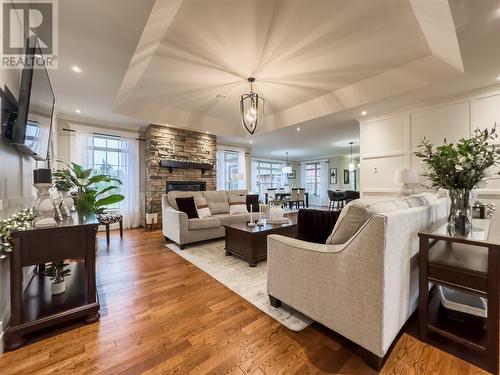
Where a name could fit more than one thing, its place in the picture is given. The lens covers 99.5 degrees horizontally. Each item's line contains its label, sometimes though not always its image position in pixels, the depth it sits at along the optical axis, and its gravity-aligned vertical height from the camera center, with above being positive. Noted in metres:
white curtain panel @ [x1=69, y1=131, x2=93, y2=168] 4.83 +0.87
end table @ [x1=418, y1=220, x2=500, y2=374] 1.21 -0.62
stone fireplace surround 5.41 +0.88
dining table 9.64 -0.47
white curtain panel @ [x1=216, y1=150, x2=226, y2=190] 7.52 +0.51
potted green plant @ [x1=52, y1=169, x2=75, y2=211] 2.31 +0.01
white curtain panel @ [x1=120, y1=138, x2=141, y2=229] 5.53 +0.04
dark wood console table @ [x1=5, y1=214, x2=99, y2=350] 1.45 -0.75
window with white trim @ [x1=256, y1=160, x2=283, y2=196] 10.98 +0.53
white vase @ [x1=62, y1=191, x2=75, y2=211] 2.28 -0.16
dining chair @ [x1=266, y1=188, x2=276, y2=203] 10.19 -0.30
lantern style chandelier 3.50 +1.19
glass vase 1.59 -0.21
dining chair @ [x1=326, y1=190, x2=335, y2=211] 7.59 -0.37
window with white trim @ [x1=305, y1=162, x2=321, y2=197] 11.78 +0.39
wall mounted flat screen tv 1.67 +0.67
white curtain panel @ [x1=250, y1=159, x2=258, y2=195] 10.63 +0.44
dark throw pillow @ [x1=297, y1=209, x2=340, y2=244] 2.17 -0.42
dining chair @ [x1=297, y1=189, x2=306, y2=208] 9.52 -0.51
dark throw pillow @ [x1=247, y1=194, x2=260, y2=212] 4.50 -0.34
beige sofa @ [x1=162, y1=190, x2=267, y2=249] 3.57 -0.63
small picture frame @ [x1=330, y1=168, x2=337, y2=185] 10.85 +0.45
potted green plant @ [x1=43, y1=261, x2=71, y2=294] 1.86 -0.79
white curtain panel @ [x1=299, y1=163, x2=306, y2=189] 12.62 +0.59
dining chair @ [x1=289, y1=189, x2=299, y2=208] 9.41 -0.48
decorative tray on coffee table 3.29 -0.58
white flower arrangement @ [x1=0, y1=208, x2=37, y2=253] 1.42 -0.29
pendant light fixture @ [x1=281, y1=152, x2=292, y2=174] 10.38 +0.76
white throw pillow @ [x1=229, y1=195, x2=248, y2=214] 4.57 -0.42
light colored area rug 1.74 -1.08
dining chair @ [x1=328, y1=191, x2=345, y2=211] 7.42 -0.40
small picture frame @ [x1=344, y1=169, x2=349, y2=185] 10.66 +0.41
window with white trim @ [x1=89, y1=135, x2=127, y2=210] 5.16 +0.72
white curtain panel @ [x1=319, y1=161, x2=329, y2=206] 11.30 +0.09
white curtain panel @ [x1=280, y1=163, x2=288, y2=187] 12.17 +0.40
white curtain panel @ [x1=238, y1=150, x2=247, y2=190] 8.05 +0.66
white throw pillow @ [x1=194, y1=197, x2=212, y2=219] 4.03 -0.44
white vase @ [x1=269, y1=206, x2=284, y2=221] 3.32 -0.44
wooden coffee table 2.83 -0.76
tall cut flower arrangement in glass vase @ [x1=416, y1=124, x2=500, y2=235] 1.48 +0.10
